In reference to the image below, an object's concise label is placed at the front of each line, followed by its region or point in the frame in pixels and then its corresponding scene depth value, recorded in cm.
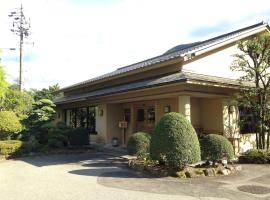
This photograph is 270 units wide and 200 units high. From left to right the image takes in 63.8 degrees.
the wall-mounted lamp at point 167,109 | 1133
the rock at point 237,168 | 776
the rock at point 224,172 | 722
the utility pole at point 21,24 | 2521
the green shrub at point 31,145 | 1164
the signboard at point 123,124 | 1282
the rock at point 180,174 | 696
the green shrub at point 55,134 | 1263
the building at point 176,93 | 957
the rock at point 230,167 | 752
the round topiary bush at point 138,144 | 907
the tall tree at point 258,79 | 955
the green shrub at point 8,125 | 1192
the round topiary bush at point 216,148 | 759
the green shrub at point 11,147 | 1086
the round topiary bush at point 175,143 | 698
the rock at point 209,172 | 710
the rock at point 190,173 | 696
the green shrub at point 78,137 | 1318
